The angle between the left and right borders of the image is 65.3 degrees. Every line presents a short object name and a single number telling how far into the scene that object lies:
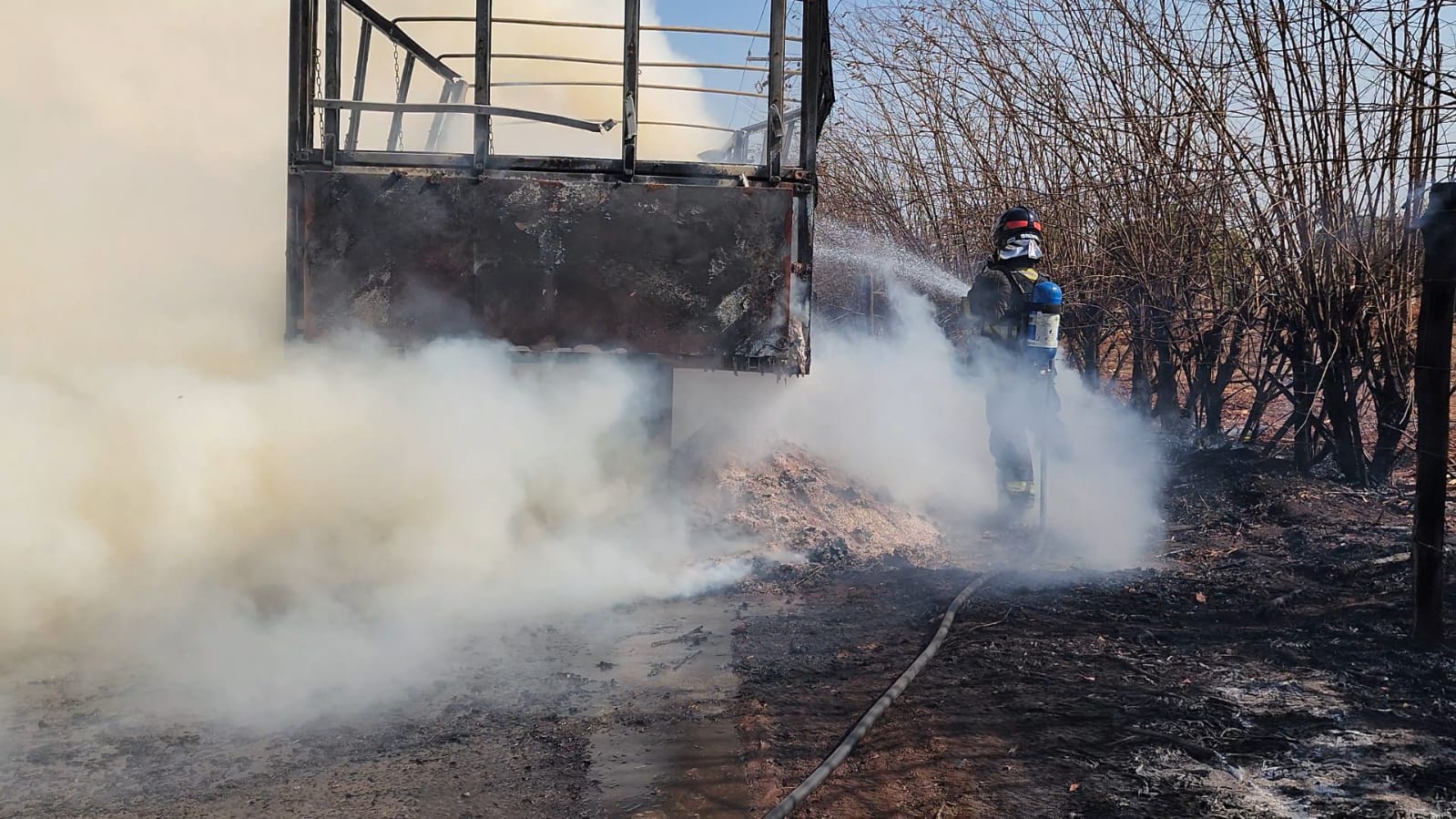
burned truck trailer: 5.49
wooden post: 3.87
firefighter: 7.13
